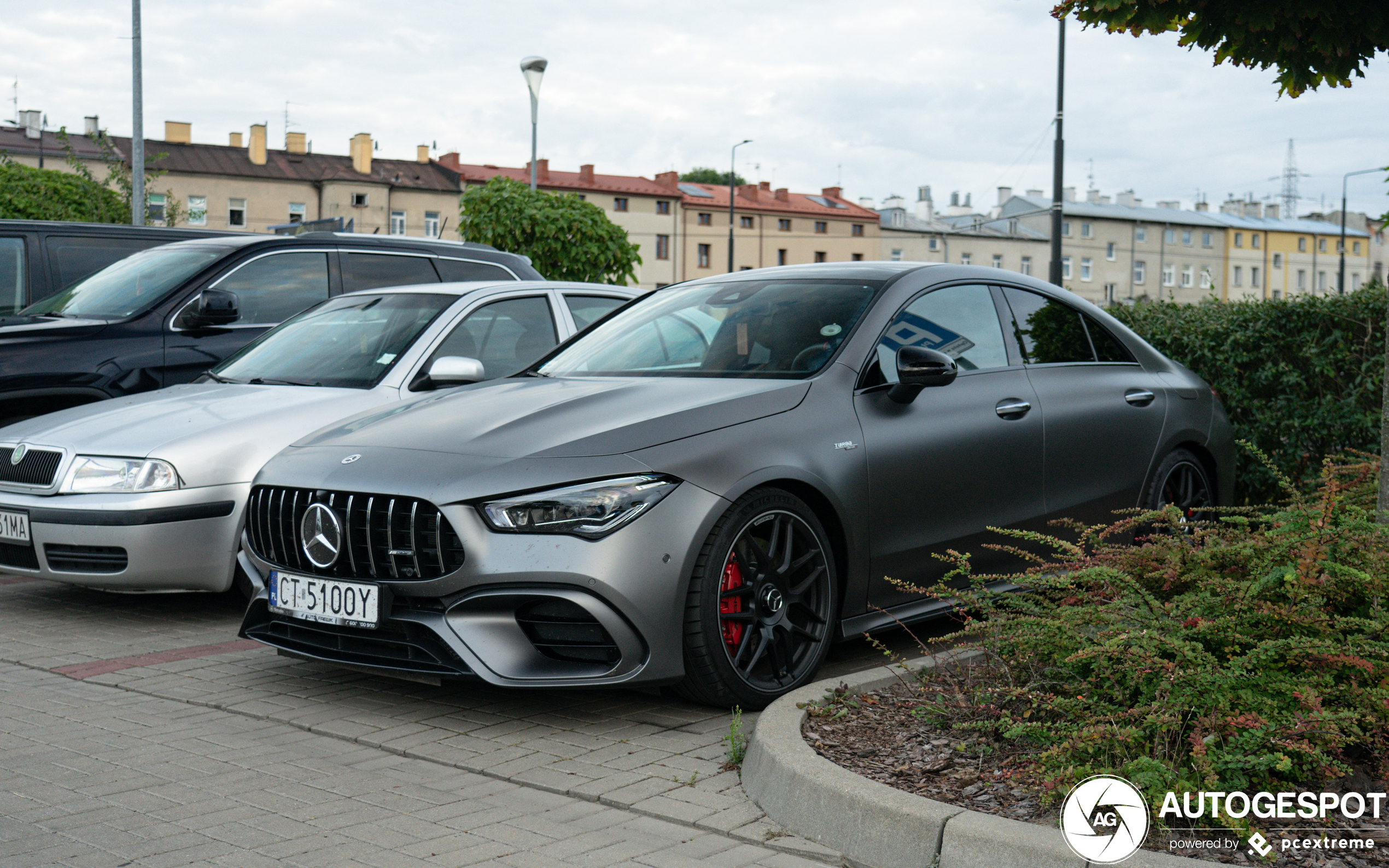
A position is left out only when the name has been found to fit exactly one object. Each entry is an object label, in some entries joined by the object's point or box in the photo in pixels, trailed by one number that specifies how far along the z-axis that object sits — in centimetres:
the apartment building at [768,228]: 8512
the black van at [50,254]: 872
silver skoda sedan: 590
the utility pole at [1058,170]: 2236
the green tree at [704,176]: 10481
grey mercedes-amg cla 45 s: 415
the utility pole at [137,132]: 1862
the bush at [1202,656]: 320
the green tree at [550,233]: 2120
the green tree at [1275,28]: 533
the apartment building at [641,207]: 8244
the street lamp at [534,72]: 2022
